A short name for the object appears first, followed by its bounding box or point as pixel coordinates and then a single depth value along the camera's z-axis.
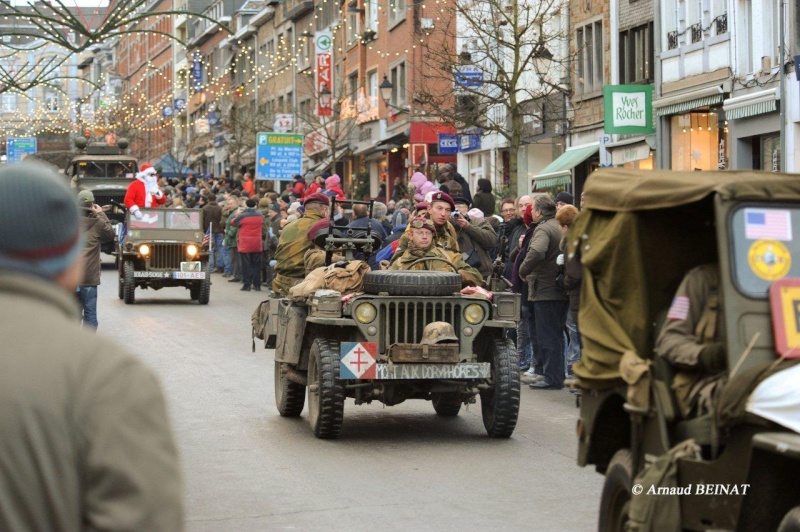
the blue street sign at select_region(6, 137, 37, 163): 84.75
